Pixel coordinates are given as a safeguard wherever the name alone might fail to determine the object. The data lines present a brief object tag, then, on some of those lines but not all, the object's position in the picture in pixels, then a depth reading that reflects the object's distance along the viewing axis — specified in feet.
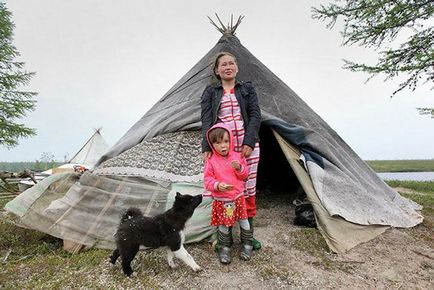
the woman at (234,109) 9.92
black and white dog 8.29
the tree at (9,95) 43.52
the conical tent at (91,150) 44.75
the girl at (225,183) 9.07
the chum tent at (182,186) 11.25
